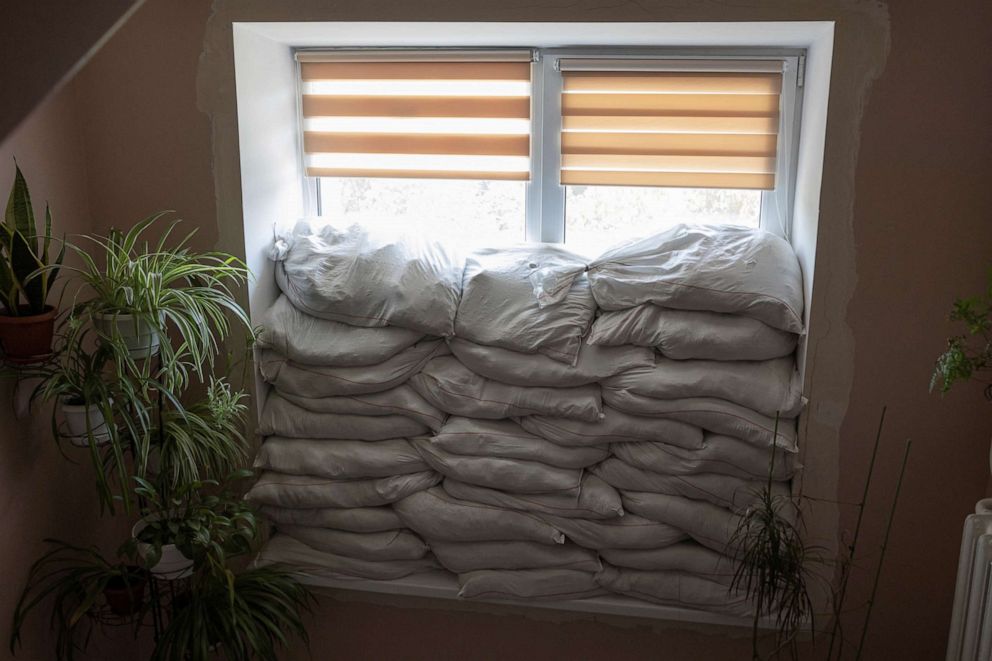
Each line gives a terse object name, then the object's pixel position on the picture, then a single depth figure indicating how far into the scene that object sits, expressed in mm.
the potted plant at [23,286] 2176
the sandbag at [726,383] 2516
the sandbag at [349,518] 2770
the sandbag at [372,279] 2684
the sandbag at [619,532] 2625
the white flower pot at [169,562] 2387
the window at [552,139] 2812
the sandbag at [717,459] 2543
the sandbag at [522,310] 2609
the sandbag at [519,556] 2689
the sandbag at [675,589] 2627
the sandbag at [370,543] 2764
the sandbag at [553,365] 2590
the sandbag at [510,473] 2633
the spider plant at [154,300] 2215
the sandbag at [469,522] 2656
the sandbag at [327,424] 2732
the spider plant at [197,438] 2352
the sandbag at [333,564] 2805
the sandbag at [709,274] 2520
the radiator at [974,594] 2059
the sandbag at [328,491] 2734
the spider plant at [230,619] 2391
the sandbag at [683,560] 2619
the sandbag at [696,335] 2531
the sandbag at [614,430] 2562
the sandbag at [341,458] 2717
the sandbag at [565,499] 2611
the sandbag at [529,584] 2695
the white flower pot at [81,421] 2266
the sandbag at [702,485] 2584
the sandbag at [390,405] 2707
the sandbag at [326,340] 2691
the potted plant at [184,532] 2357
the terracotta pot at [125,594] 2516
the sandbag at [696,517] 2582
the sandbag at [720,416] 2510
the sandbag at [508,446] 2646
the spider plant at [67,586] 2396
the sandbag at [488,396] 2598
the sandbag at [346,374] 2699
